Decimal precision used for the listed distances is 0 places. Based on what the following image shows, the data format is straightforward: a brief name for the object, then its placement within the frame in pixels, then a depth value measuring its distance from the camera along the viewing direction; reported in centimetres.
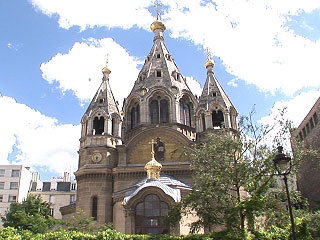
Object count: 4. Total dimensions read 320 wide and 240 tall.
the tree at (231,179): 1719
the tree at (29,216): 2980
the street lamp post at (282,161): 1226
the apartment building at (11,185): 5362
